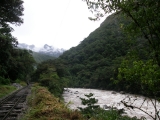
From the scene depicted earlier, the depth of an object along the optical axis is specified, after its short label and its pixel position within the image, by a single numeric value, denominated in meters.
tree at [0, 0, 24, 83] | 16.55
